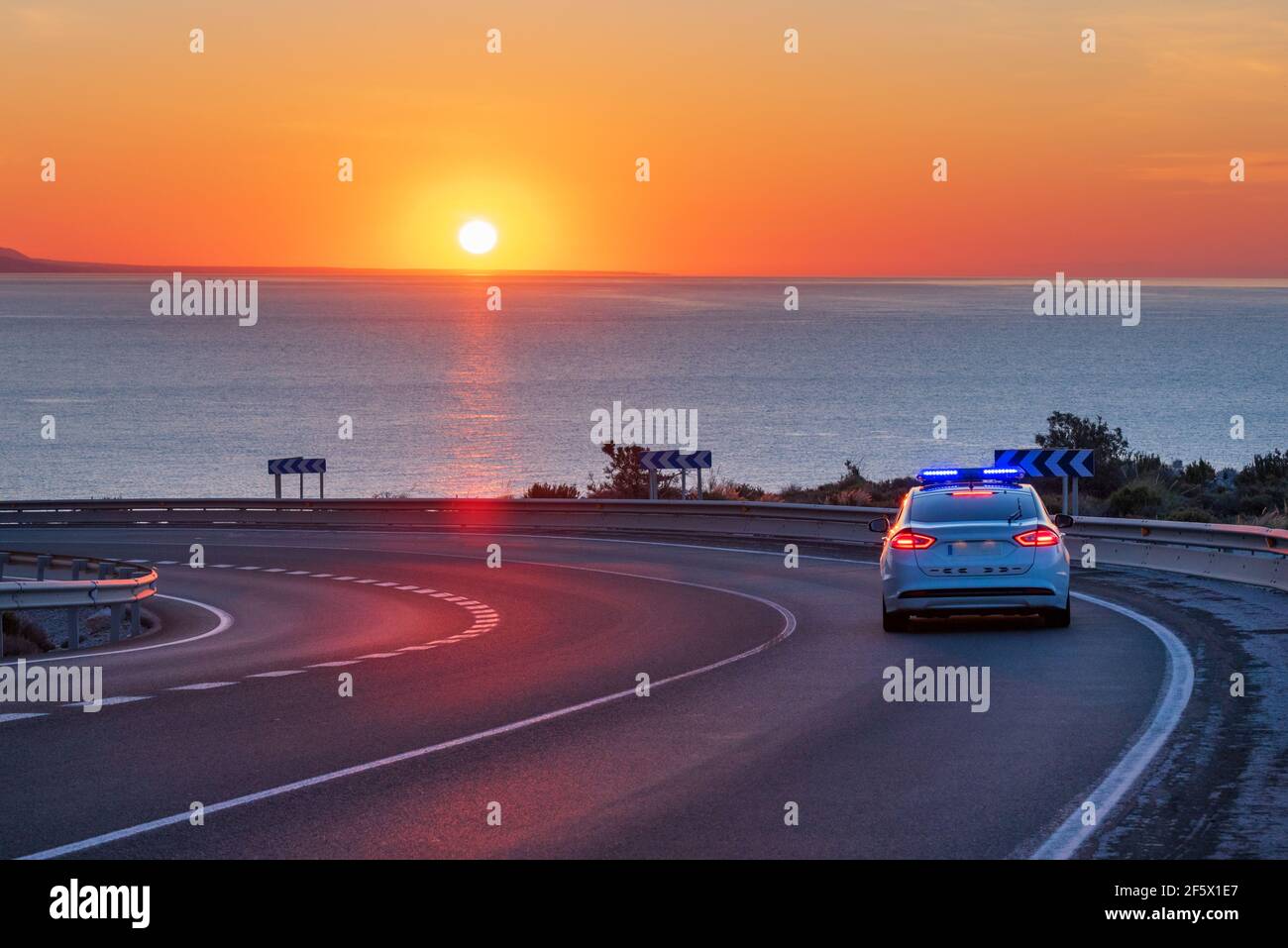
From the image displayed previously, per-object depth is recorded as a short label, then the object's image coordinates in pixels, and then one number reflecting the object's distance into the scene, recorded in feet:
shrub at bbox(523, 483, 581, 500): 175.52
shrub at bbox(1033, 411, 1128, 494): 148.46
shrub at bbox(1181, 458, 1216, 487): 136.98
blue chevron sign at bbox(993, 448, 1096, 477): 99.60
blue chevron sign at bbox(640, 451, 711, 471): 133.08
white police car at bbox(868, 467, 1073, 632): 55.98
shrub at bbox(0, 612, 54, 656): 72.49
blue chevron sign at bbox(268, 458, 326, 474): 163.02
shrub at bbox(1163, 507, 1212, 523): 101.30
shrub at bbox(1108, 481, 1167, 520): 116.06
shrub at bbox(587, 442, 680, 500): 169.58
